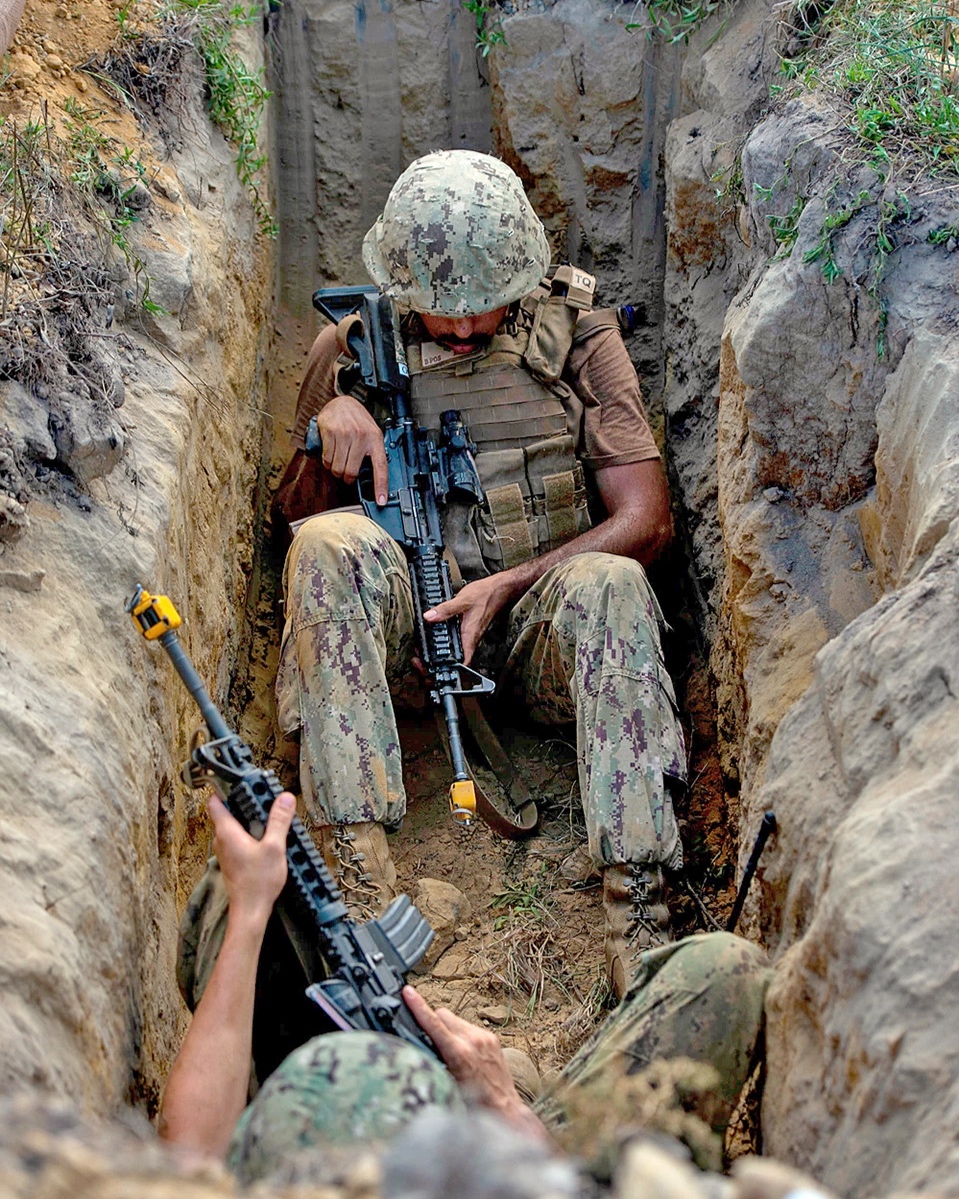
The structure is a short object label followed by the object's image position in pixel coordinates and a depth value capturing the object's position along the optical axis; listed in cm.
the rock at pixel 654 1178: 168
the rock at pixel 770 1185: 181
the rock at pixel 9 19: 448
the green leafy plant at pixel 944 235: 382
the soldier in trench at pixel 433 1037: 244
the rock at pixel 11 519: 339
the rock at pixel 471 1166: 172
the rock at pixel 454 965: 411
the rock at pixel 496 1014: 397
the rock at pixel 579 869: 439
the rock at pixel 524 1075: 340
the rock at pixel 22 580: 336
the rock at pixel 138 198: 461
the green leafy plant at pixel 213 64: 501
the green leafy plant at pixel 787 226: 416
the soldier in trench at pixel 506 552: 404
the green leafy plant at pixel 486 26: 571
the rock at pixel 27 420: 361
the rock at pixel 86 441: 372
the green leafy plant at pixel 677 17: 540
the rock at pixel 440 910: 420
